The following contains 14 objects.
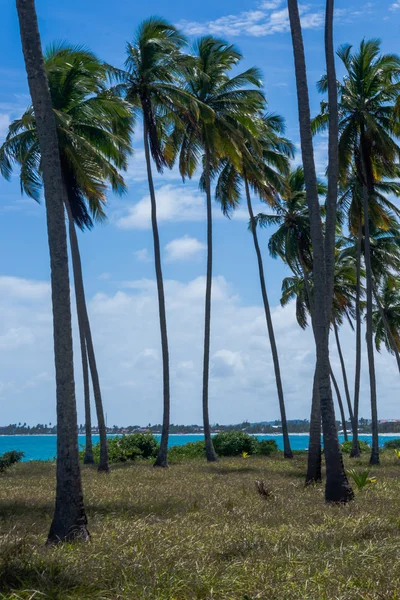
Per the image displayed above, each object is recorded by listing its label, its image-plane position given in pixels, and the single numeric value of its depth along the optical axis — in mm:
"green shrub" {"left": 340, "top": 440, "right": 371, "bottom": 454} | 38562
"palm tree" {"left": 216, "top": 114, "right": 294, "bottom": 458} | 31361
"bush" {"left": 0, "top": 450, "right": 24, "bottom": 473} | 23339
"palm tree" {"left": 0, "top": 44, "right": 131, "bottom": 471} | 20484
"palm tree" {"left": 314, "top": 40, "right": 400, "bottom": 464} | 25312
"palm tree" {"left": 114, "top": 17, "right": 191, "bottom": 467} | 24766
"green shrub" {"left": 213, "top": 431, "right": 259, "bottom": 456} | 32750
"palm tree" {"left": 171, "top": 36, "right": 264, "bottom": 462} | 27609
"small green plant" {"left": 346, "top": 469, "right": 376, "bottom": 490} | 16297
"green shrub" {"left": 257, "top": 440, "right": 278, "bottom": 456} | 32903
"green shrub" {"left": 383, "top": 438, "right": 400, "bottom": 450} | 46638
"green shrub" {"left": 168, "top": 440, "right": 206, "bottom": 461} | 30750
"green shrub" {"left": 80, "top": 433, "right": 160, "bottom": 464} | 28672
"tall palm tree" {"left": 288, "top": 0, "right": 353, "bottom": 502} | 14109
